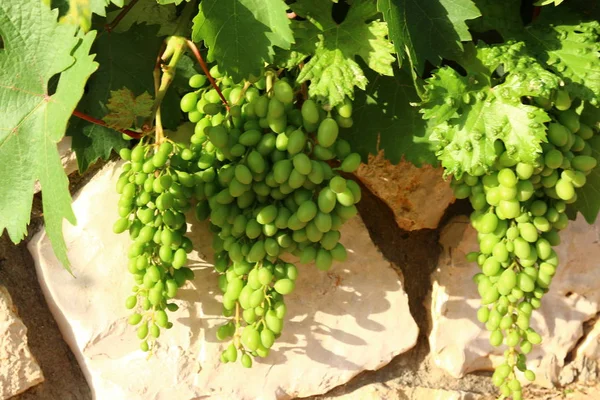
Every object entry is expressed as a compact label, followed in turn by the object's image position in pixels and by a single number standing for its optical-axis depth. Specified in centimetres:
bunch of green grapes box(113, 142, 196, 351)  86
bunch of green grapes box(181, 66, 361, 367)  83
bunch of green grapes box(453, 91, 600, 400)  88
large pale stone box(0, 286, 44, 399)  102
